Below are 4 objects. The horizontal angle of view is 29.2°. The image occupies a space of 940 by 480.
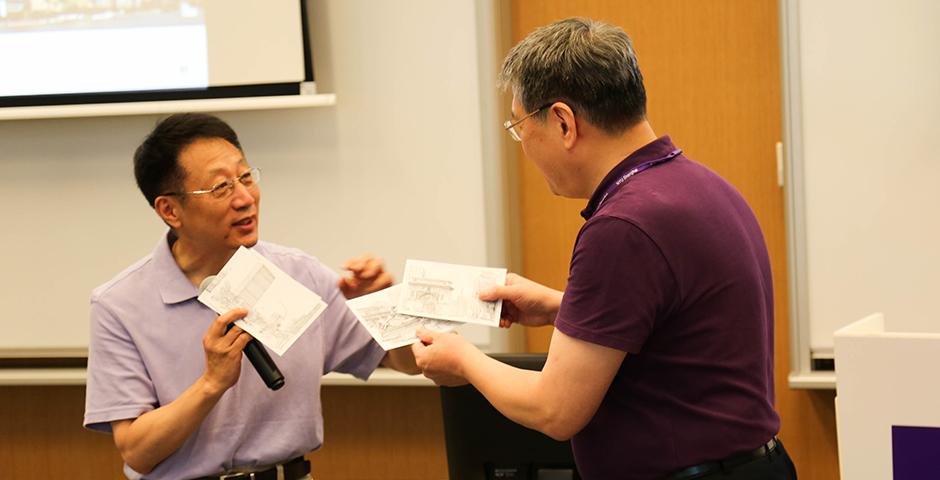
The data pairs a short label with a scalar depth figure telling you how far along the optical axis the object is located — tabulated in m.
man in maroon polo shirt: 2.30
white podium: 2.53
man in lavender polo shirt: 2.74
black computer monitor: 2.90
